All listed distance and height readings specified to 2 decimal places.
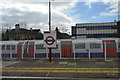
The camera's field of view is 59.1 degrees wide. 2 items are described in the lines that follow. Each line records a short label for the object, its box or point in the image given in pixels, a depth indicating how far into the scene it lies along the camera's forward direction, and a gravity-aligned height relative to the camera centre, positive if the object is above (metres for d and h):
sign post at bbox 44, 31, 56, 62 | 9.41 +0.12
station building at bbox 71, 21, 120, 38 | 72.66 +7.51
